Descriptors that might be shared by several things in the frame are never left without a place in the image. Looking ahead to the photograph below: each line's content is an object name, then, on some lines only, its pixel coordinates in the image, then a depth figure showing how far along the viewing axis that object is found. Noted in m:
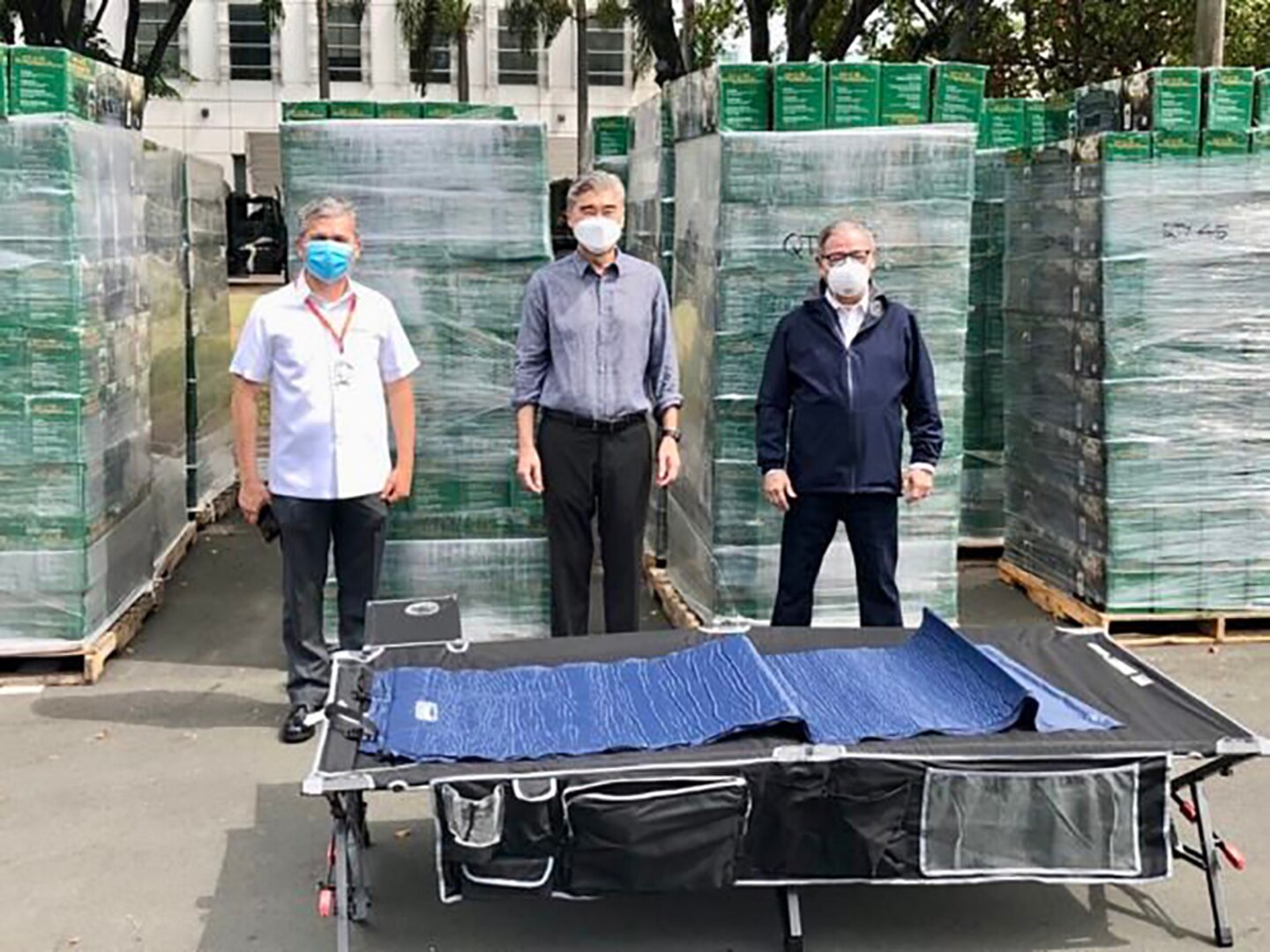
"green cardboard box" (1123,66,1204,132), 6.67
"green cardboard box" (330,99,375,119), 6.89
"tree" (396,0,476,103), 35.59
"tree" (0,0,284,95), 16.78
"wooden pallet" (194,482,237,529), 9.44
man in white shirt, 5.44
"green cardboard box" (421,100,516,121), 6.75
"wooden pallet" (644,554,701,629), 6.99
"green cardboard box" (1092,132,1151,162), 6.65
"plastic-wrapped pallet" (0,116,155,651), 6.11
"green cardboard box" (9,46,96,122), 6.07
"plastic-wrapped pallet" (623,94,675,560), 7.48
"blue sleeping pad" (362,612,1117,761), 3.96
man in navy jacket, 5.52
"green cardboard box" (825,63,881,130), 6.26
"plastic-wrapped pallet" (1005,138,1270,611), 6.71
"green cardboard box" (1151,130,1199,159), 6.66
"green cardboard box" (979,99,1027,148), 8.59
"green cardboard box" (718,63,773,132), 6.20
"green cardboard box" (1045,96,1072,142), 8.05
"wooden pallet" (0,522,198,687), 6.42
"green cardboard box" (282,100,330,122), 6.72
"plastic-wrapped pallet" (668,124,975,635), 6.20
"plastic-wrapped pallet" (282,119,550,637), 6.32
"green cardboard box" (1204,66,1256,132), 6.70
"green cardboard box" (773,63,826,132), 6.23
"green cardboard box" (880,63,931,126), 6.31
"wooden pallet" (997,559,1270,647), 7.01
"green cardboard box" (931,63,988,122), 6.37
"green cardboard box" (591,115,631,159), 8.95
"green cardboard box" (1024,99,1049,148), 8.57
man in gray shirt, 5.54
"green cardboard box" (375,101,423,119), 6.91
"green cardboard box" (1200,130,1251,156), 6.67
